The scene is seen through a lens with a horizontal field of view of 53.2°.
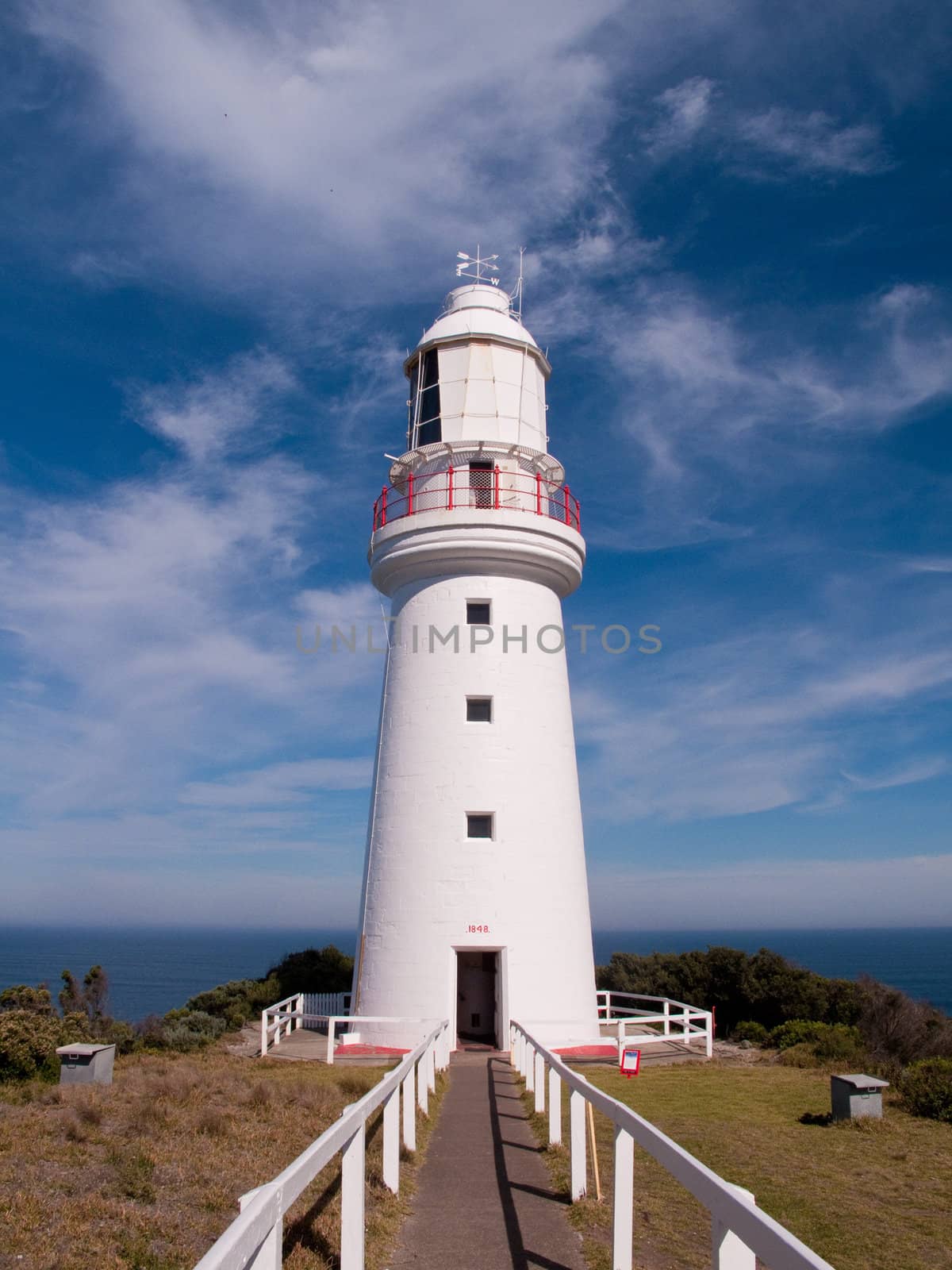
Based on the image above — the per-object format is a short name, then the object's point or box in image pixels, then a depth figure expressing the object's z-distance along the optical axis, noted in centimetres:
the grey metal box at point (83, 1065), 1266
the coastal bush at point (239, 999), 2350
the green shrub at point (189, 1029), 1853
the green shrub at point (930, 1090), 1119
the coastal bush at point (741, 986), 2383
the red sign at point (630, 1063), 1036
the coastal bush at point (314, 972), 2559
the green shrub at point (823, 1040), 1631
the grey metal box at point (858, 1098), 1067
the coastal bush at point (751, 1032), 2112
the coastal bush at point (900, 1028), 1792
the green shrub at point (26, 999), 2006
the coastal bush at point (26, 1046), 1396
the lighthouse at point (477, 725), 1662
